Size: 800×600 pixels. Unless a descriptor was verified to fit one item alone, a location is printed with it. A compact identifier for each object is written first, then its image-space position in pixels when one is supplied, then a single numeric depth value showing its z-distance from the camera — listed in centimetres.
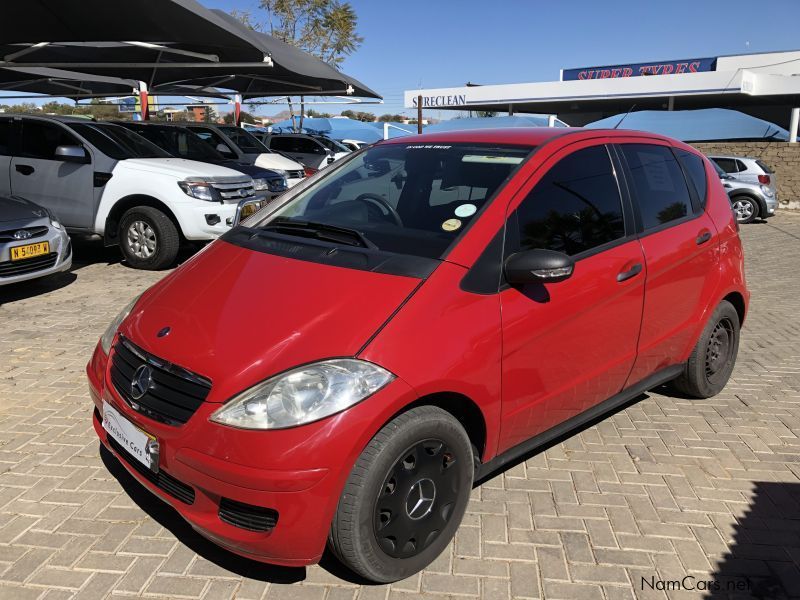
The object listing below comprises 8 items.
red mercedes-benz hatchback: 222
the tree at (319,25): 3098
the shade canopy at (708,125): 2119
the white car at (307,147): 1802
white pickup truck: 789
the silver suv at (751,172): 1564
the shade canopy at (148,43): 918
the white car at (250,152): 1212
